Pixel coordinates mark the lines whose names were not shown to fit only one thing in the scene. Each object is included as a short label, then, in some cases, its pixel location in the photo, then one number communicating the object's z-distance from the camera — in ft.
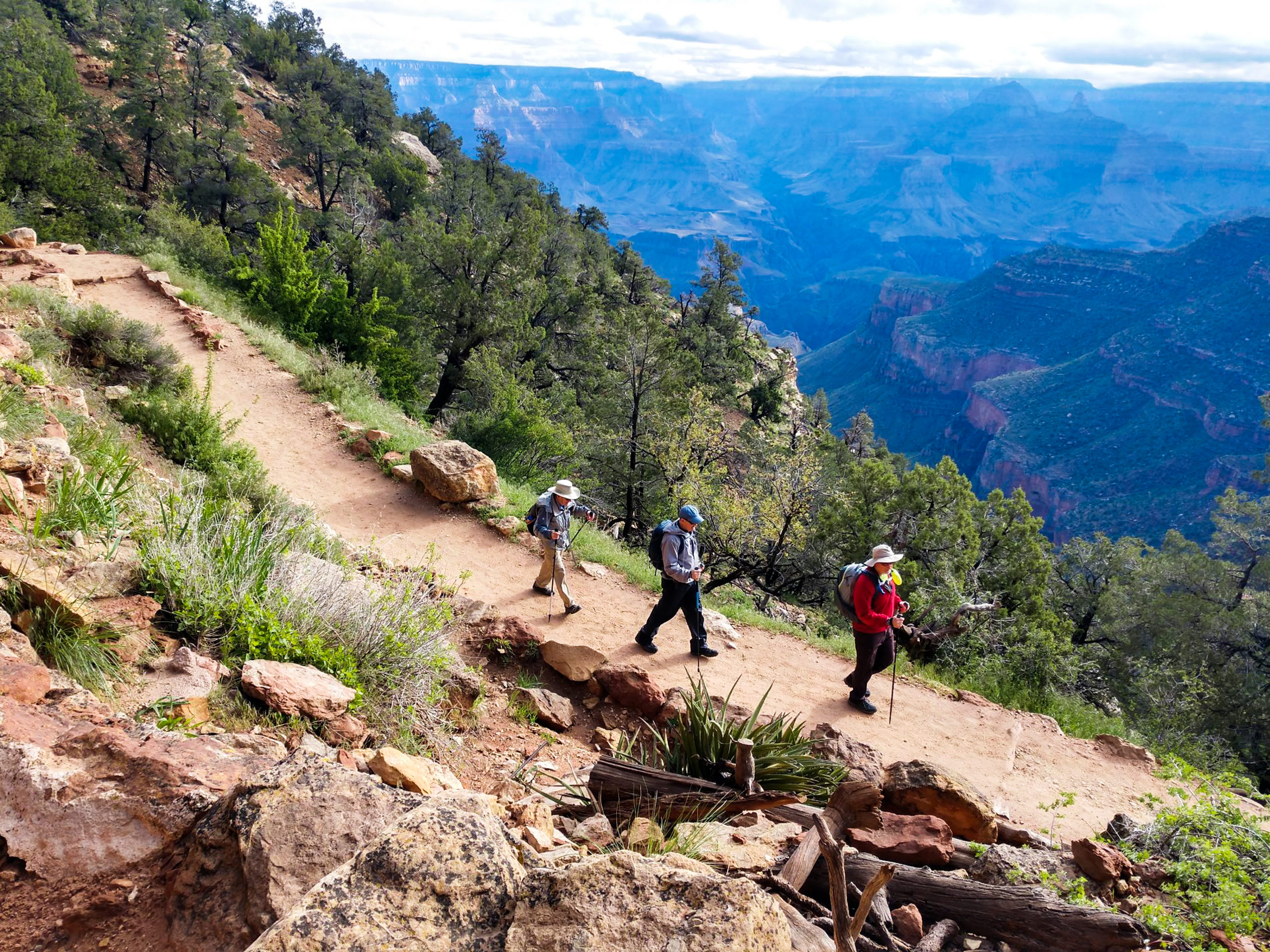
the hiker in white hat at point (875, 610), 25.86
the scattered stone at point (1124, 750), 28.86
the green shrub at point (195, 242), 70.33
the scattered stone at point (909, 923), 12.14
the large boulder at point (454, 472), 36.19
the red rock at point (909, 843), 14.37
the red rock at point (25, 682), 10.75
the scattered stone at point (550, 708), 22.20
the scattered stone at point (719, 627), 32.53
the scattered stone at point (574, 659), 24.71
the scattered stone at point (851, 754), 19.01
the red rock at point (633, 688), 23.71
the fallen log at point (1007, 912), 11.75
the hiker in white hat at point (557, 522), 29.01
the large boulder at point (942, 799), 17.19
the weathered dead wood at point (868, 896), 8.75
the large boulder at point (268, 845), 7.77
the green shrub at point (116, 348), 36.83
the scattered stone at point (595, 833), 13.10
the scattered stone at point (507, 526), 35.53
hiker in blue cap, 27.04
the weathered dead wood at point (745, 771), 15.06
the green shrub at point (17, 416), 20.29
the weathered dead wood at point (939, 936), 11.62
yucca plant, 16.78
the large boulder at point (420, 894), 6.64
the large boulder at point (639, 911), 7.13
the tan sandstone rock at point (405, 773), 13.19
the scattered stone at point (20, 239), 53.98
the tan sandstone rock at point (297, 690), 14.48
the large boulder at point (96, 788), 8.47
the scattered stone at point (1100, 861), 14.52
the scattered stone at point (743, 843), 12.65
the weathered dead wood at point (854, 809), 14.25
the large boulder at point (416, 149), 155.94
